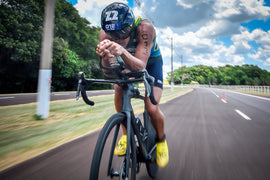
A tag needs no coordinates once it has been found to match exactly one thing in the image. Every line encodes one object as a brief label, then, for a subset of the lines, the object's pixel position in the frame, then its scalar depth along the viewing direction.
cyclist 1.26
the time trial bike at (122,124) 1.05
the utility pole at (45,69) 4.54
